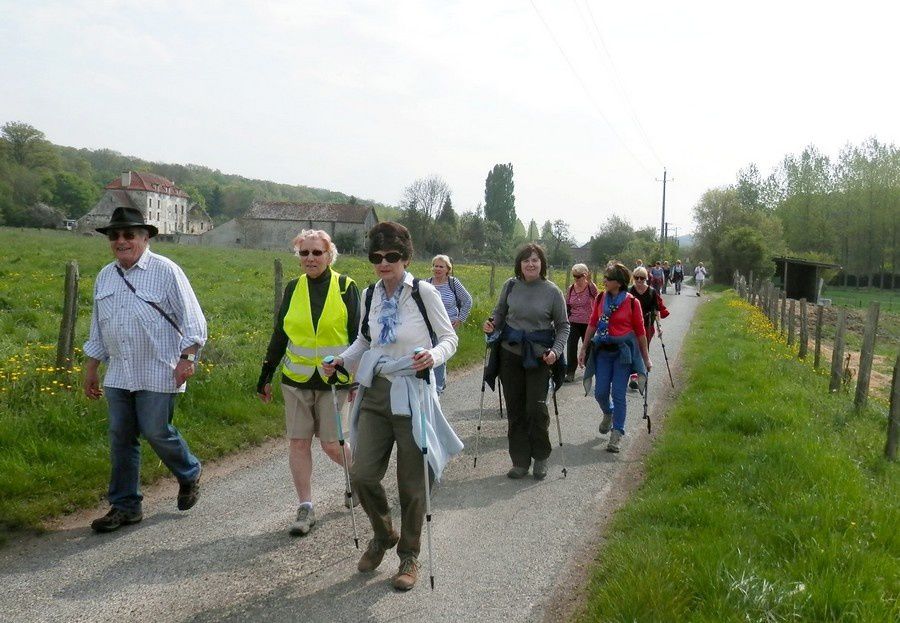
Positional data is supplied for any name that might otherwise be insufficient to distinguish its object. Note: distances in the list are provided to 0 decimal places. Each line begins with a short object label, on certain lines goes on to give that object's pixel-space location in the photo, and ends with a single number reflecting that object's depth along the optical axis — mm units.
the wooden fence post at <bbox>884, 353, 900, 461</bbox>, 7930
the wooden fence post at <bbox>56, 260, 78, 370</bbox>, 7695
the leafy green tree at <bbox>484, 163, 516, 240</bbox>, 114438
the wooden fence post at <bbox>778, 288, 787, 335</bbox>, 20162
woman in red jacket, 8094
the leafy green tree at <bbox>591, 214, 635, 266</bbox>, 87562
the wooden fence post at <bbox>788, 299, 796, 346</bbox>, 17756
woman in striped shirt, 9203
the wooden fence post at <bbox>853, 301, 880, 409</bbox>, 10195
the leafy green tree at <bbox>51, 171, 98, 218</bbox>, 75938
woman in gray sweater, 6551
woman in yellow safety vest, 5039
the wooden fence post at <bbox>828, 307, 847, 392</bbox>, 12102
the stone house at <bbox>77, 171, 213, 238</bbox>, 70812
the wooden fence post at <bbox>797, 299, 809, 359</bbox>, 15633
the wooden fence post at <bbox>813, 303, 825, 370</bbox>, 14672
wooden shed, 44781
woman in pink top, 10934
